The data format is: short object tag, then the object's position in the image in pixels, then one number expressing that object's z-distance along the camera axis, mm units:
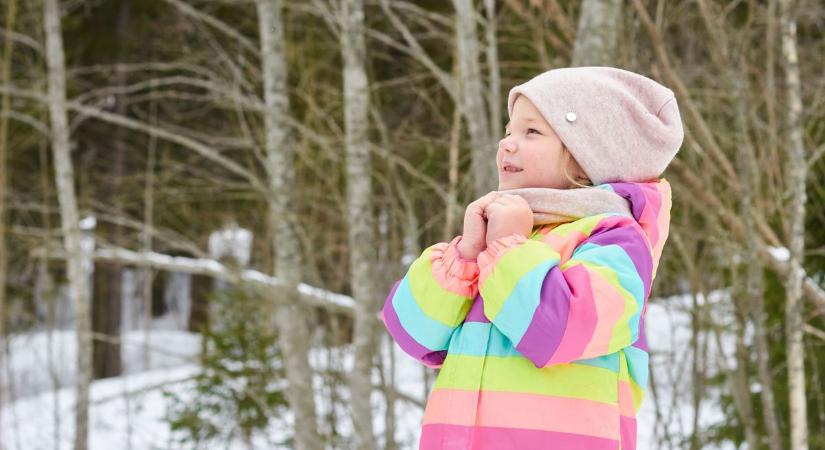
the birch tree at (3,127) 9531
